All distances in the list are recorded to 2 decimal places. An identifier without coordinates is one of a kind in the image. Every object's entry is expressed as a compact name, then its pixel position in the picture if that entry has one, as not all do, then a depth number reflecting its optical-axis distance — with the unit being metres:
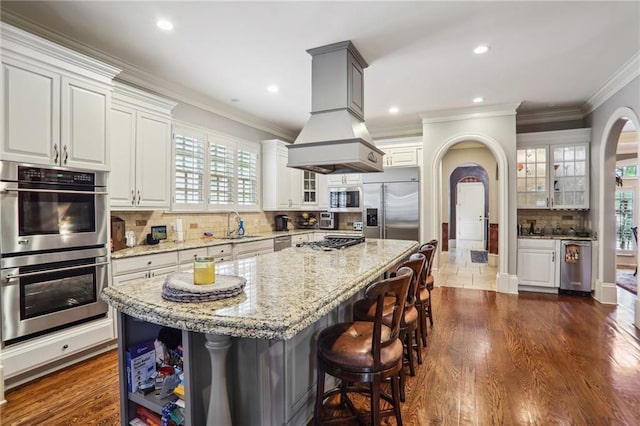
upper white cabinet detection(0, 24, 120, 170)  2.20
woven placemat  1.31
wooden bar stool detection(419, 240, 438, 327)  2.97
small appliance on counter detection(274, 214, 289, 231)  5.88
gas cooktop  3.00
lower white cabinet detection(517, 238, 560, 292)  4.79
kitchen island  1.14
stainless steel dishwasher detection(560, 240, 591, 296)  4.60
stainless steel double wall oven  2.20
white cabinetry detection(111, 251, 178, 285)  2.84
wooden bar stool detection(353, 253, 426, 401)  2.08
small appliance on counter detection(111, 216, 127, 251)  3.22
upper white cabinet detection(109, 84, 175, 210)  3.12
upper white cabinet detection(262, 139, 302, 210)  5.48
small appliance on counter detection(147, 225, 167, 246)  3.68
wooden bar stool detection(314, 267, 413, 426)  1.55
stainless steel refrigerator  5.32
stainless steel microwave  5.98
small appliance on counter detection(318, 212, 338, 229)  6.28
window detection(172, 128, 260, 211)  4.09
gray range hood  2.80
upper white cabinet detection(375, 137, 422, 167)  5.46
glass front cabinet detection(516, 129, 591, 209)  4.87
